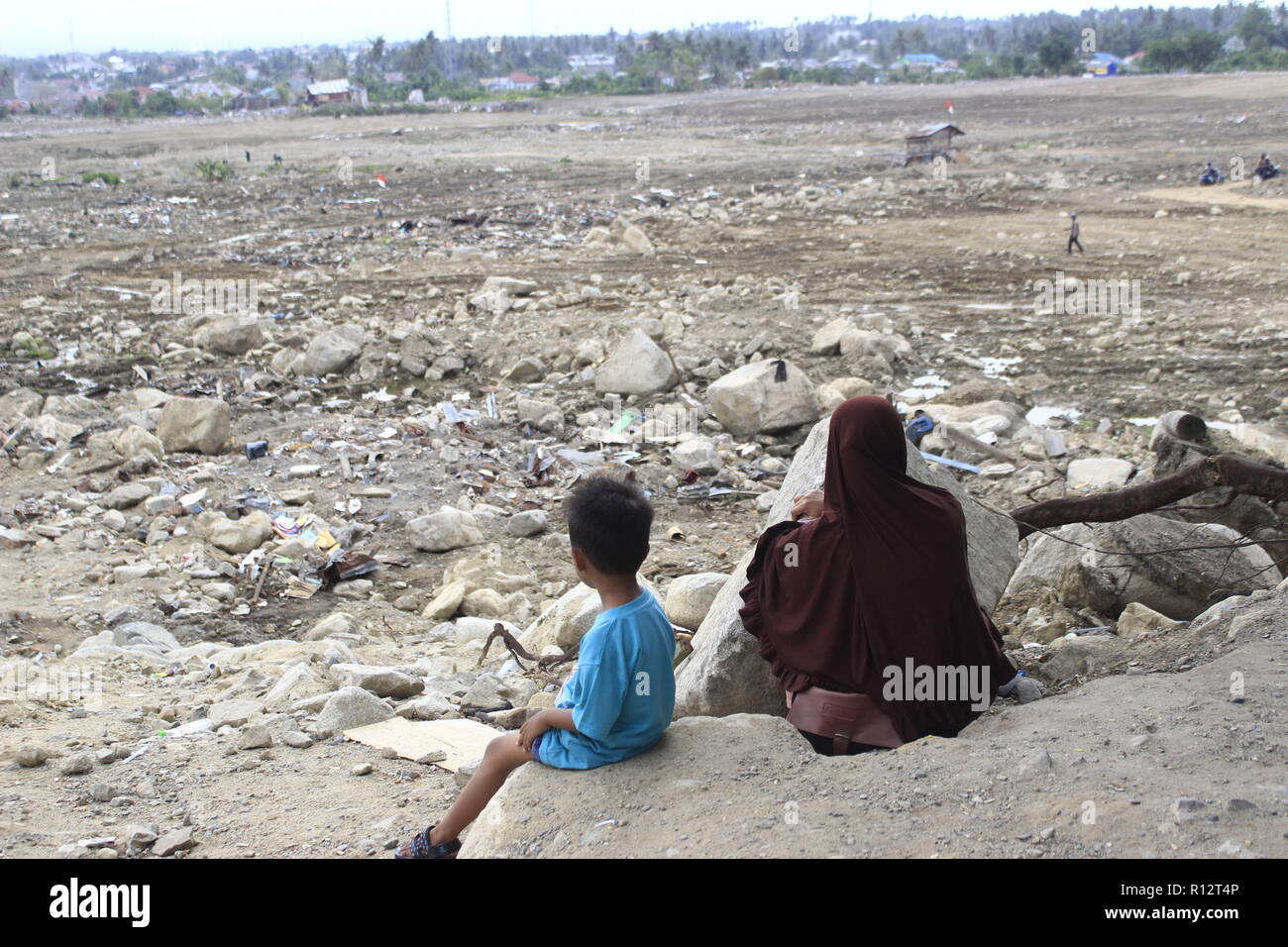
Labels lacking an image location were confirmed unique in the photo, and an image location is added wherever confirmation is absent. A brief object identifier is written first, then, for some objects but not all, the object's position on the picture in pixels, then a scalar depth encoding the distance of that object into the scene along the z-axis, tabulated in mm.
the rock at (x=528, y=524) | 5945
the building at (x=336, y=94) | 54531
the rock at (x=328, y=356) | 8781
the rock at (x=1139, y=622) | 3711
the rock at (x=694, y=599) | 4031
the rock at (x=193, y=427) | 7008
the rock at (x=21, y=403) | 7520
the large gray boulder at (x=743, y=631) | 3168
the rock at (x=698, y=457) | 6789
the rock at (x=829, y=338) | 8672
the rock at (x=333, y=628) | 4691
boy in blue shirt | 2312
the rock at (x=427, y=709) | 3490
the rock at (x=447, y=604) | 4996
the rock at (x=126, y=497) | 6039
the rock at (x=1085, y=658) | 3299
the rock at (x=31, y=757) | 3039
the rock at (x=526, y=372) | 8648
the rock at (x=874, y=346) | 8438
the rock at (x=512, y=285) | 10906
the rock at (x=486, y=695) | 3678
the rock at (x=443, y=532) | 5758
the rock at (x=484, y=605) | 4992
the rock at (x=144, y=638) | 4422
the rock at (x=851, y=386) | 7656
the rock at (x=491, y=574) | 5316
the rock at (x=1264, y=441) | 5762
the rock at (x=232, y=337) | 9383
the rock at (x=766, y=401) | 7328
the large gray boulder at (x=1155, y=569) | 4012
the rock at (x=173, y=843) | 2453
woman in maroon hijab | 2598
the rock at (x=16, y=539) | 5457
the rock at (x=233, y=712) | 3465
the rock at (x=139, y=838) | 2490
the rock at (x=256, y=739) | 3174
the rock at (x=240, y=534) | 5566
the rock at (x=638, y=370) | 7980
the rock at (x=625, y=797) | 2186
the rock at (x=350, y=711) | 3307
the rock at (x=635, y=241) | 13276
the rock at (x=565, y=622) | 4078
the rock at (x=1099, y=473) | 5961
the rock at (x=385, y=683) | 3717
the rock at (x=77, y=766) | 2996
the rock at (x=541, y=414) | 7570
